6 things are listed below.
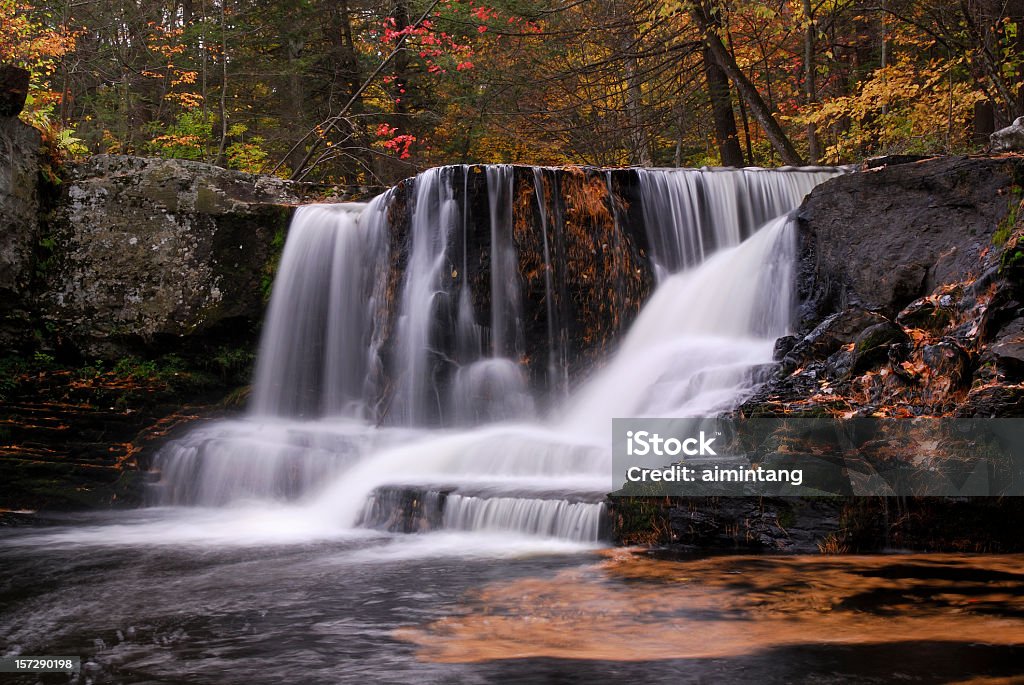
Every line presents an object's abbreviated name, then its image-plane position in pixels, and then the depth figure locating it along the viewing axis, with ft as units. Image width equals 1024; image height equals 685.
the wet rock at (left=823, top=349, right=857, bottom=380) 24.33
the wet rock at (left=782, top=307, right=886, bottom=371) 26.04
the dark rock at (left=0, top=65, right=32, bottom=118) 35.17
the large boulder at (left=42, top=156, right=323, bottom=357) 38.04
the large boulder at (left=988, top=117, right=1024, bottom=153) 32.14
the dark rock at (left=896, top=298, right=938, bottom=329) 25.80
